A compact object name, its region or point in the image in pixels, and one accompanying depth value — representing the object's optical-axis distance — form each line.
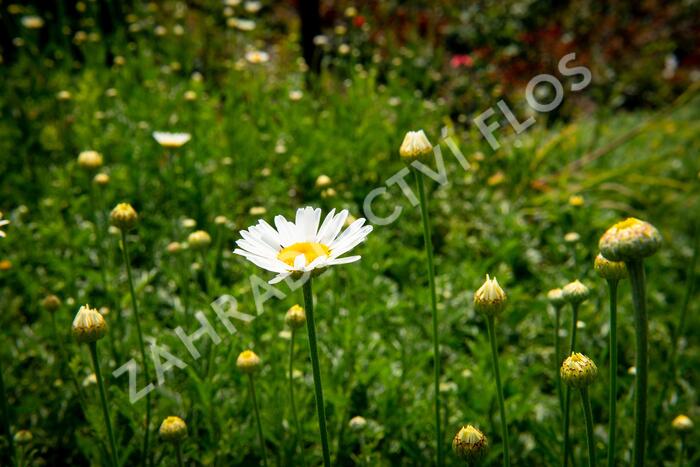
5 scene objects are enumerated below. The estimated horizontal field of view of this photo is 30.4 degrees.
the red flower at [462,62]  1.49
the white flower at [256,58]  1.06
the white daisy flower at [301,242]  0.41
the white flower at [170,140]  0.68
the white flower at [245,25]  1.21
